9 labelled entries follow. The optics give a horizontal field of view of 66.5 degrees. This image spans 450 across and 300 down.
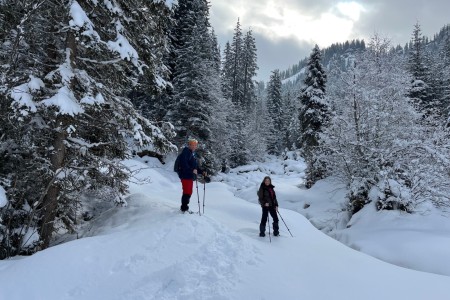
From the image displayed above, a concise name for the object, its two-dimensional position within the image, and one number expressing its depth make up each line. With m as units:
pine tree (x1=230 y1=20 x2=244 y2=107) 57.94
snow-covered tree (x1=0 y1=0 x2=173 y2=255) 6.96
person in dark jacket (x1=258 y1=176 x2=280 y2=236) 9.27
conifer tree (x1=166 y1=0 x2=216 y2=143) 27.39
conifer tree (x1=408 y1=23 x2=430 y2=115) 39.73
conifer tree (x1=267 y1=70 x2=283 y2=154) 62.66
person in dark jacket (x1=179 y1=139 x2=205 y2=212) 9.12
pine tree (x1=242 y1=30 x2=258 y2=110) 59.19
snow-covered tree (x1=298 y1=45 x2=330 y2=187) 27.75
